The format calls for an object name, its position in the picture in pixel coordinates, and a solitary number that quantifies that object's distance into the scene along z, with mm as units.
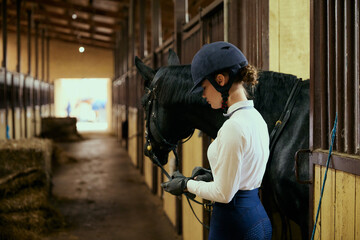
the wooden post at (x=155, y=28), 5992
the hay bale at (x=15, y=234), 3619
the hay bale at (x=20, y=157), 4812
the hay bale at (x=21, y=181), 4188
